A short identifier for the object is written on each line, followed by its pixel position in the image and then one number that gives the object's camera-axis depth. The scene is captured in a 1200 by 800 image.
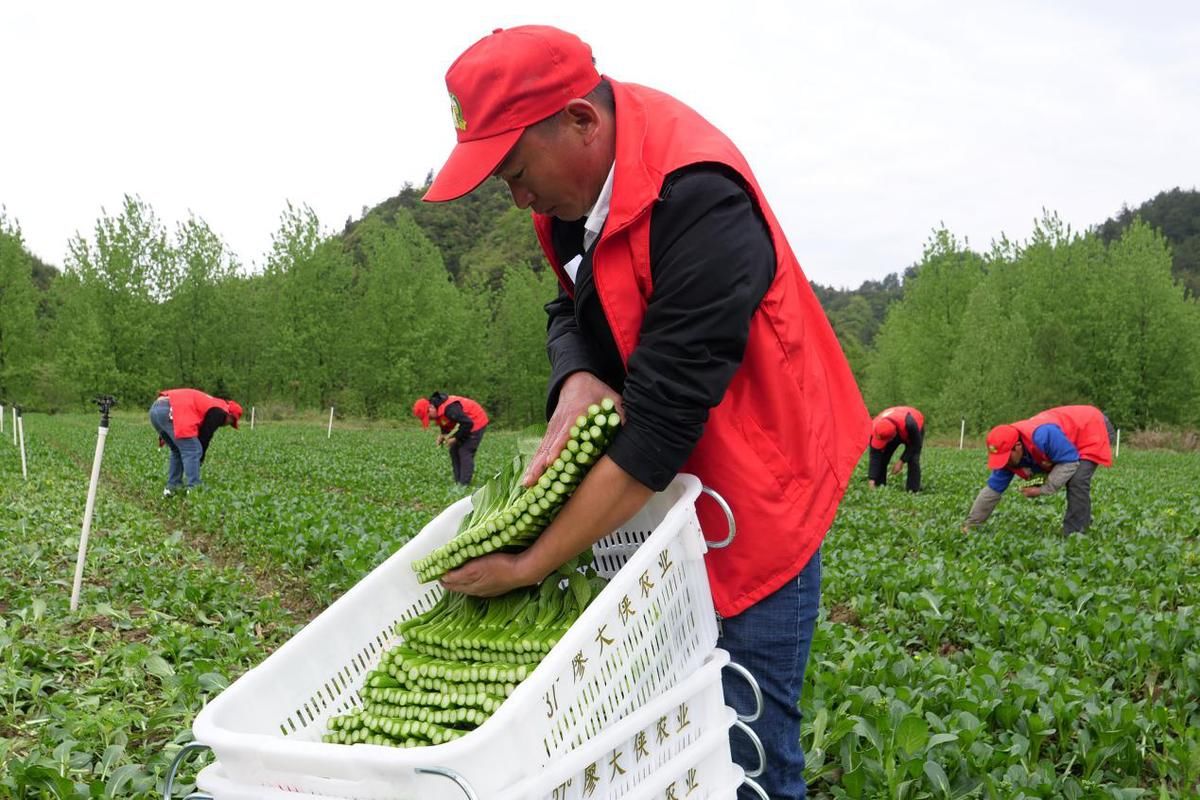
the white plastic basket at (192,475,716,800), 1.32
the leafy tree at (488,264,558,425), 51.91
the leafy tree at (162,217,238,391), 47.25
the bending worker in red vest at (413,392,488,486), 14.76
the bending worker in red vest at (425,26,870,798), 1.73
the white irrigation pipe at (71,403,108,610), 5.62
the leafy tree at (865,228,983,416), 46.81
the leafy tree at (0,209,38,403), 46.44
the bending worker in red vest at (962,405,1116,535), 9.33
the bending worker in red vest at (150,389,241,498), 11.97
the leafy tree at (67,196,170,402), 45.47
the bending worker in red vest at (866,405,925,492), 14.54
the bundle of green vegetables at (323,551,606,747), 1.62
